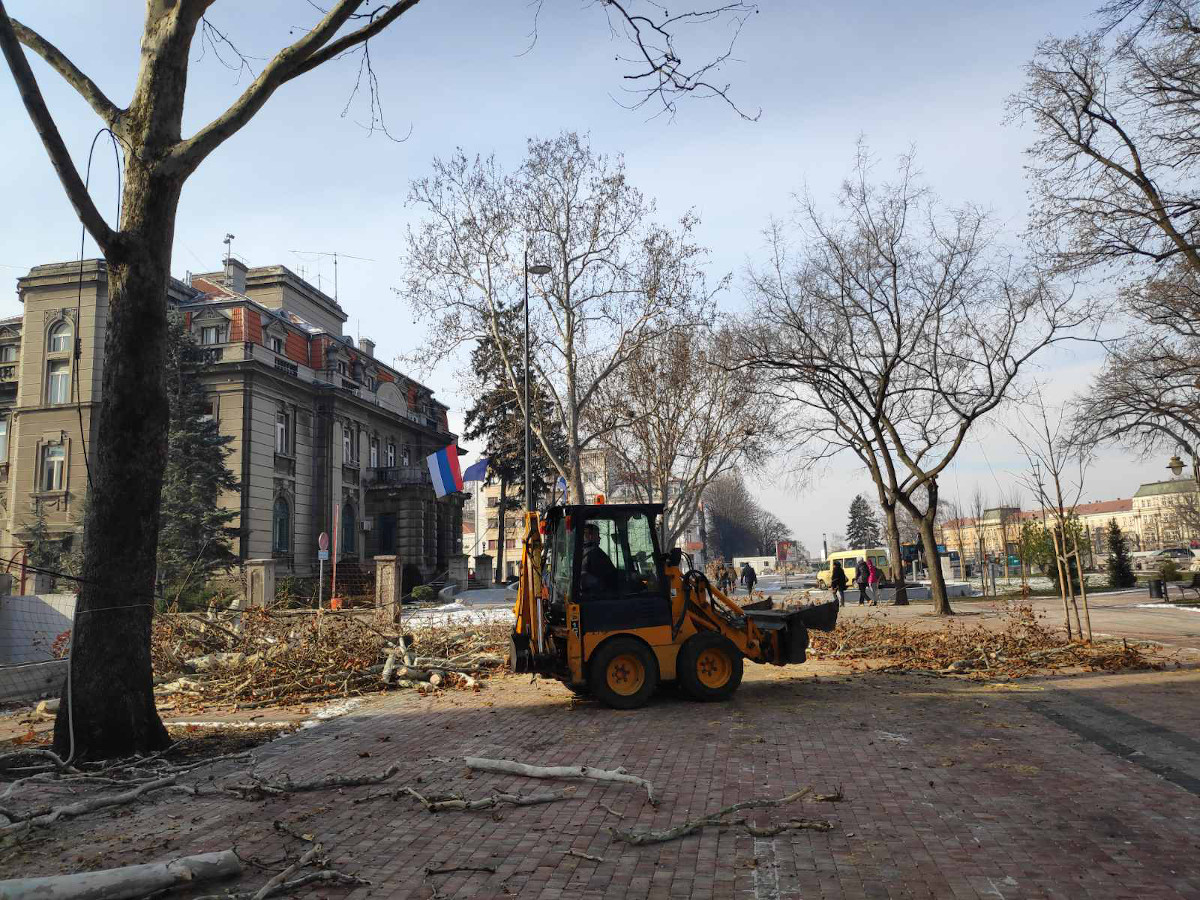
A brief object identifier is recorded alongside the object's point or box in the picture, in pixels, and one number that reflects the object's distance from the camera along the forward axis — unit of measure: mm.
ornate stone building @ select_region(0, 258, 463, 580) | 34656
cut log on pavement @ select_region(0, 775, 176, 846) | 5664
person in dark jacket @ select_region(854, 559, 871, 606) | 34094
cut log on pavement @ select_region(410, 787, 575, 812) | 6105
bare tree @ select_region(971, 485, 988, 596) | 38331
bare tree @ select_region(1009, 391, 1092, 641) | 14234
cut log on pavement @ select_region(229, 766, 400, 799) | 6586
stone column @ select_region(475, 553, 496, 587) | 46844
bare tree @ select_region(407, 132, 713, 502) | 25562
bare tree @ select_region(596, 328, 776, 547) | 29781
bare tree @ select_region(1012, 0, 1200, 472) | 13875
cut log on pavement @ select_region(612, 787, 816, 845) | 5293
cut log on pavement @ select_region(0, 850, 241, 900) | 4184
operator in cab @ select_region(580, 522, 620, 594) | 10289
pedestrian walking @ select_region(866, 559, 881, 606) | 35781
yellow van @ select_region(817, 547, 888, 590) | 51969
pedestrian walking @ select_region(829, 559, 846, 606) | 29656
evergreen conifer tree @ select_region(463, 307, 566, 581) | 33500
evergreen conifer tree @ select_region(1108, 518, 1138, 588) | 36875
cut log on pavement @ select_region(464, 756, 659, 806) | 6648
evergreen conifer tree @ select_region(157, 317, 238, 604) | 29984
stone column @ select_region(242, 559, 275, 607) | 21969
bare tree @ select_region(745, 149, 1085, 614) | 25188
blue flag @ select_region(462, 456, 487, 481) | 29453
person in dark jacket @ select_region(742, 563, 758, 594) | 43991
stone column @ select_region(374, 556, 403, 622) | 19969
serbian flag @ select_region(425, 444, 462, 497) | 28531
